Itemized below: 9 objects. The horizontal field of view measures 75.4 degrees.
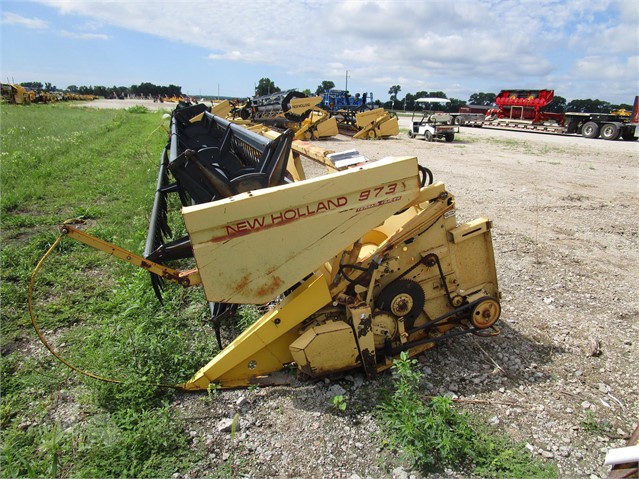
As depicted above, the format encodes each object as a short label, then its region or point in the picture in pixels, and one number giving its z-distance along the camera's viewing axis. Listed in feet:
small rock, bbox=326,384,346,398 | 9.67
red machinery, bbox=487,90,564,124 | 81.82
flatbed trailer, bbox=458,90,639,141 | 66.59
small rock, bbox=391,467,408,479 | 7.73
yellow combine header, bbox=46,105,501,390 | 8.34
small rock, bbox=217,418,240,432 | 8.73
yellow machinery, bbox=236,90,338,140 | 60.29
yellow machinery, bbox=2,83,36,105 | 130.72
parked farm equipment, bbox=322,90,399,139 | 62.49
